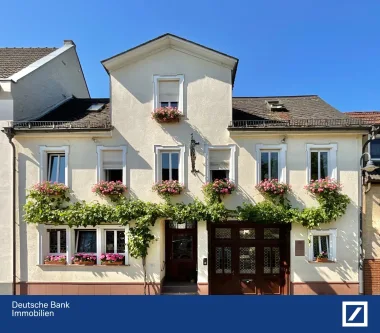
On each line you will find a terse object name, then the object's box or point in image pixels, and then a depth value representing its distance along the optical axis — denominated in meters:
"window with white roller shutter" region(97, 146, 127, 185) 10.83
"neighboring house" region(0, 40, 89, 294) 10.80
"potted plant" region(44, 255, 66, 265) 10.71
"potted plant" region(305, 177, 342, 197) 10.17
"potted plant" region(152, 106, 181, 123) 10.62
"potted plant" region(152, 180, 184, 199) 10.41
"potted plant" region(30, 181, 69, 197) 10.54
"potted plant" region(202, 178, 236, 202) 10.30
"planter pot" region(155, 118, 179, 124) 10.72
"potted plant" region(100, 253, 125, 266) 10.58
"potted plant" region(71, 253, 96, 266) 10.66
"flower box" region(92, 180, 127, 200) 10.45
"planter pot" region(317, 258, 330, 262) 10.41
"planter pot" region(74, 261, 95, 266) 10.65
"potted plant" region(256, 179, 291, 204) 10.26
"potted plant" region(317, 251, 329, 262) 10.42
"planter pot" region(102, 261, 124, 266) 10.59
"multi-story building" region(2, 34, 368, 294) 10.54
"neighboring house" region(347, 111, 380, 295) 10.45
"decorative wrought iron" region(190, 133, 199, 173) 10.55
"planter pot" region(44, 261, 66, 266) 10.70
